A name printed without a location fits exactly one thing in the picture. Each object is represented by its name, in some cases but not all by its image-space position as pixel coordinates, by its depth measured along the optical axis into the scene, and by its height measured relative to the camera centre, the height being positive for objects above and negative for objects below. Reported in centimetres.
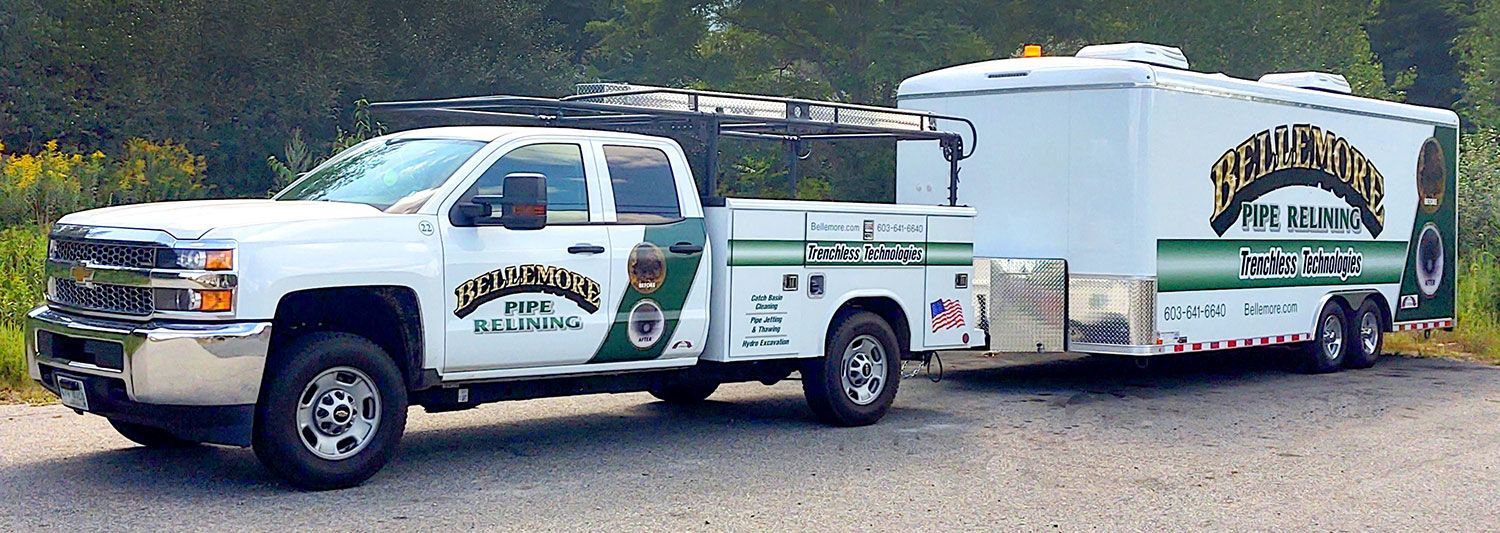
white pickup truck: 770 -14
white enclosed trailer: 1293 +65
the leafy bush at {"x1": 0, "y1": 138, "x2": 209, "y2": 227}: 1622 +88
